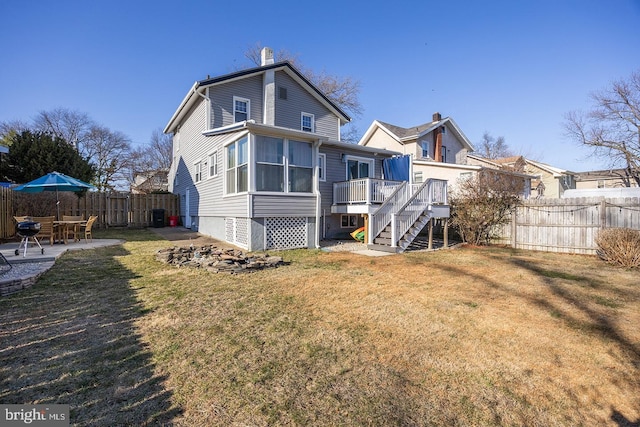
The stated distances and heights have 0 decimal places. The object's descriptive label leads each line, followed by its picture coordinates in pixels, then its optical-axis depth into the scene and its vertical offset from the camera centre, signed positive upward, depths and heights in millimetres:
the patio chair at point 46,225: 9539 -467
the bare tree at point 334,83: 28591 +11662
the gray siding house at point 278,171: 10312 +1512
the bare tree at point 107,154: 33344 +6075
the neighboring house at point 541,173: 28438 +3435
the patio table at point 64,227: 10416 -618
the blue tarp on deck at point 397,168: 14258 +1952
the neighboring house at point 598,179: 39312 +3980
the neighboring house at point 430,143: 21891 +5500
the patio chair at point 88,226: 11245 -602
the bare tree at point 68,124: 32250 +9069
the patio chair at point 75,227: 10727 -611
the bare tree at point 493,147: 44156 +8994
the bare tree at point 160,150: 40250 +7747
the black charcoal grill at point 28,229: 7270 -452
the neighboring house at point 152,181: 36922 +3579
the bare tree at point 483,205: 11969 +182
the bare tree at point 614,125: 26031 +7445
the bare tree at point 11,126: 29495 +8057
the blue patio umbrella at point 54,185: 10523 +859
